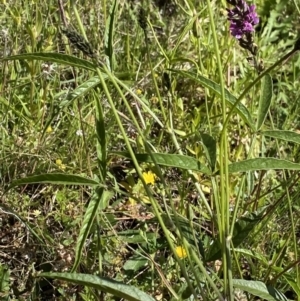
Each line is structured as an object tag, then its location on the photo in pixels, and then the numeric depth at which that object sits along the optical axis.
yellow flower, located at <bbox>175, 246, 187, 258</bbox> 1.34
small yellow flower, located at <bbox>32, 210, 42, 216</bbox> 1.52
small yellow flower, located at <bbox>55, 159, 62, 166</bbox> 1.62
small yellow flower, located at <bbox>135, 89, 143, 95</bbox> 1.82
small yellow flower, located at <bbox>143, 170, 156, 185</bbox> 1.54
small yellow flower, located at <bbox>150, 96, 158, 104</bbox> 1.85
